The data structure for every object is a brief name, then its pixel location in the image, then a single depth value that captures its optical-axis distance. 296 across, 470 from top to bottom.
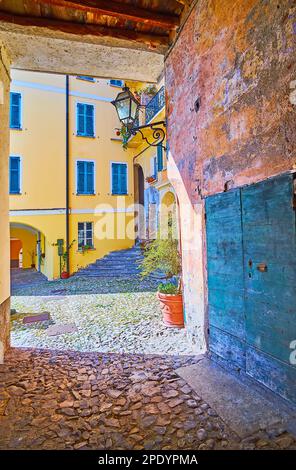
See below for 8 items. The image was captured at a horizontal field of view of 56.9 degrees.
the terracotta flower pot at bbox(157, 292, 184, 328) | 4.46
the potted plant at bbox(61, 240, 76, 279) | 12.10
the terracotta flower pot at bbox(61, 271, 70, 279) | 11.99
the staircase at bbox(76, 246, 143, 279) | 11.21
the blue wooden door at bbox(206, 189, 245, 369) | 2.68
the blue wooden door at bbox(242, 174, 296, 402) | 2.09
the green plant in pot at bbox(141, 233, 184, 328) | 4.49
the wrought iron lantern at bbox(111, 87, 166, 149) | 4.73
